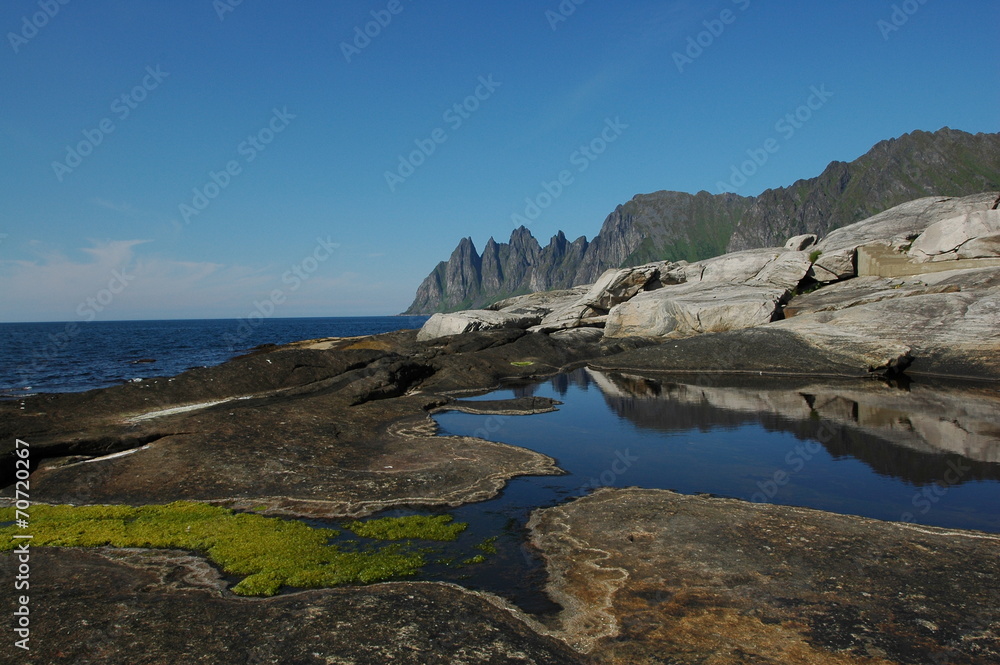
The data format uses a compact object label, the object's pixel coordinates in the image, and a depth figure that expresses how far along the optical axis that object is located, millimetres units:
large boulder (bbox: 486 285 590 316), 67688
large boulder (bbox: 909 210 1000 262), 40656
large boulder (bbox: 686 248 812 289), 49500
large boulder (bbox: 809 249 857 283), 48844
